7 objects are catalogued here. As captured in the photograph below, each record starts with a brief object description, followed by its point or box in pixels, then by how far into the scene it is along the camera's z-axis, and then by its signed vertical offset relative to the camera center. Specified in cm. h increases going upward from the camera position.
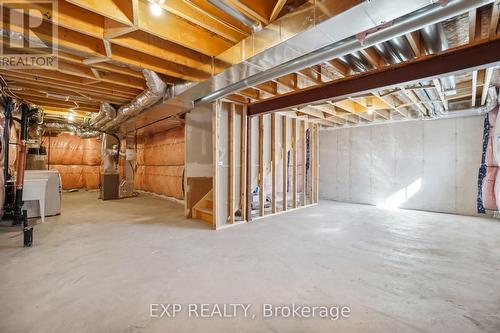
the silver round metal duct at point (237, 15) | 175 +125
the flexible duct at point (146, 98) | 326 +113
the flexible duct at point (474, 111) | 417 +115
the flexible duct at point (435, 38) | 214 +125
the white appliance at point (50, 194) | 443 -57
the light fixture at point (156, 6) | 180 +130
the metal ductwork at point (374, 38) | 142 +98
